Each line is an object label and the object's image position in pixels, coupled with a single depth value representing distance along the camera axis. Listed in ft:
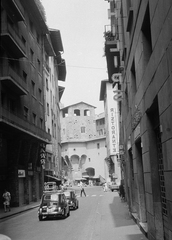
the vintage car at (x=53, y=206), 58.13
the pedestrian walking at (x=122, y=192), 100.28
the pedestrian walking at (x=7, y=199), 78.92
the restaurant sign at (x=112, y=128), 209.77
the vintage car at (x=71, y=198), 76.33
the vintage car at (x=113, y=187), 175.32
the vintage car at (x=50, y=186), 124.98
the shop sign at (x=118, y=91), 61.93
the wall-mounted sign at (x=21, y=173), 96.33
